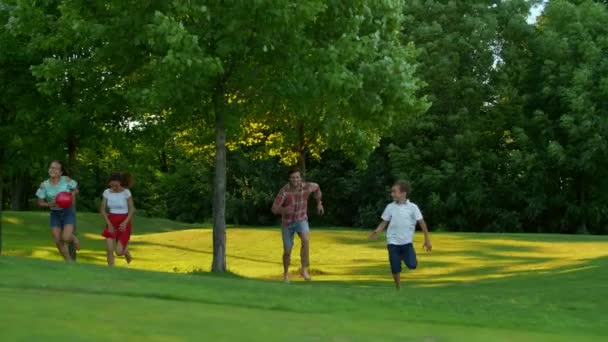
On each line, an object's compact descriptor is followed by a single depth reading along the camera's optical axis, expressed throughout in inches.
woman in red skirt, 704.4
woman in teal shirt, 679.1
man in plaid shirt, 725.3
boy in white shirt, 617.9
